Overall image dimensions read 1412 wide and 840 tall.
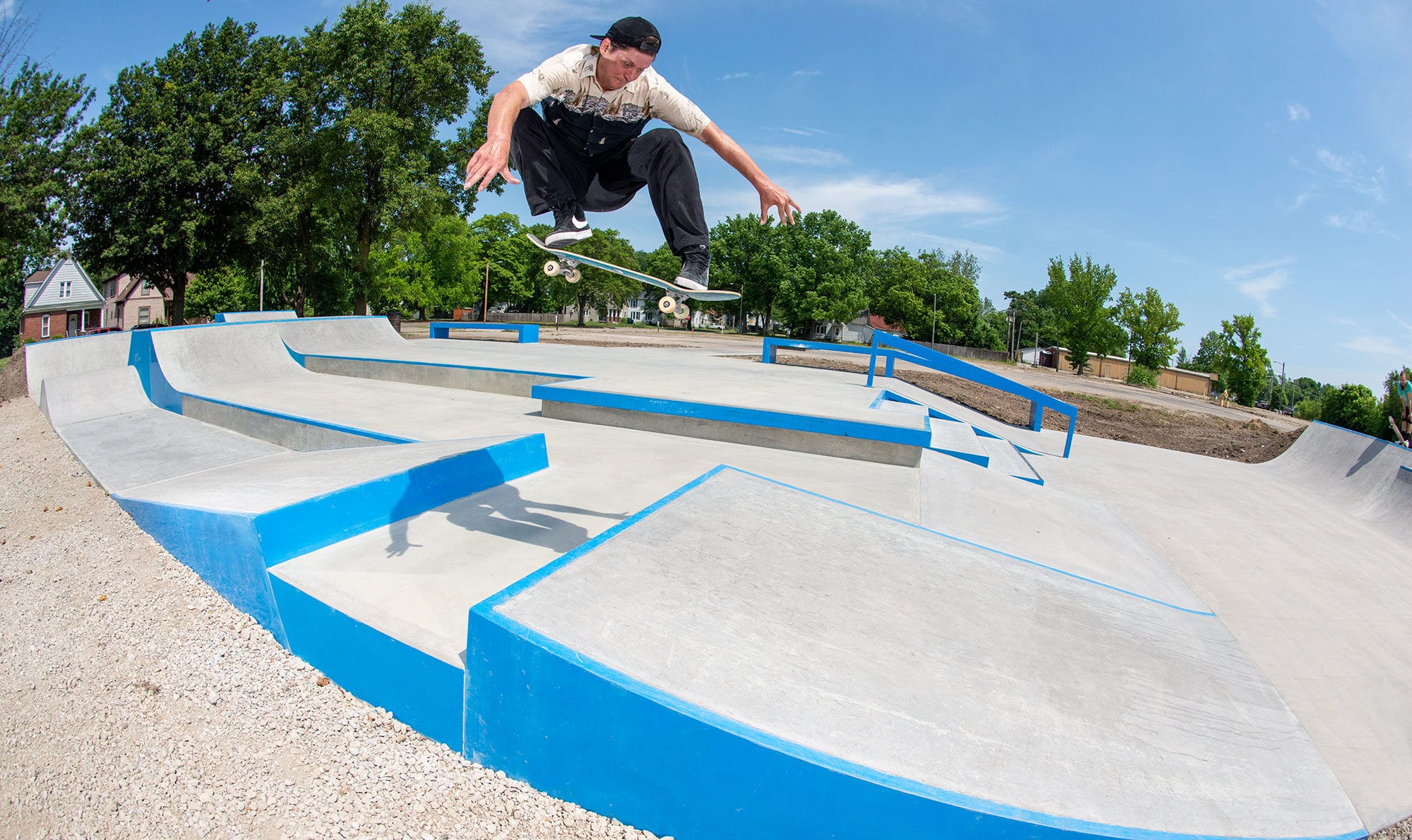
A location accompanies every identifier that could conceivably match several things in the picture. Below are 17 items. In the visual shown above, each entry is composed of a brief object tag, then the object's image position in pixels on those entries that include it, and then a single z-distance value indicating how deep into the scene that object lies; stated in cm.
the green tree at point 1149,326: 4572
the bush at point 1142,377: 4088
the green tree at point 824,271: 2158
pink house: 6425
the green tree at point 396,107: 1958
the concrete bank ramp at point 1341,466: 932
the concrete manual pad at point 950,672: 222
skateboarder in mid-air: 396
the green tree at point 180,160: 2639
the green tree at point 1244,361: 4300
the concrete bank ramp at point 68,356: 1096
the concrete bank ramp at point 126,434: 625
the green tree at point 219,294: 5388
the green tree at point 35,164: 2381
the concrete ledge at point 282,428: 636
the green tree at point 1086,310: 4559
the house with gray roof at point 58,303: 5303
